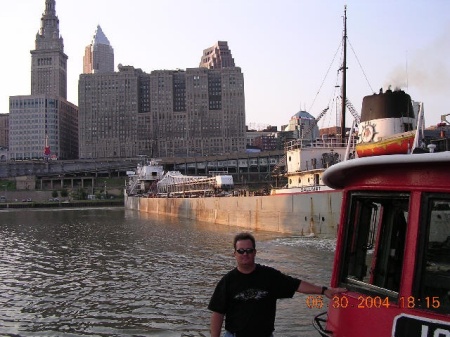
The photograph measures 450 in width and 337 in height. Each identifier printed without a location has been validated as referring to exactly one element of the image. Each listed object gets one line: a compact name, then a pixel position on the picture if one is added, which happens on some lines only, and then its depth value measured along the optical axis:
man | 4.98
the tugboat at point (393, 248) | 4.74
